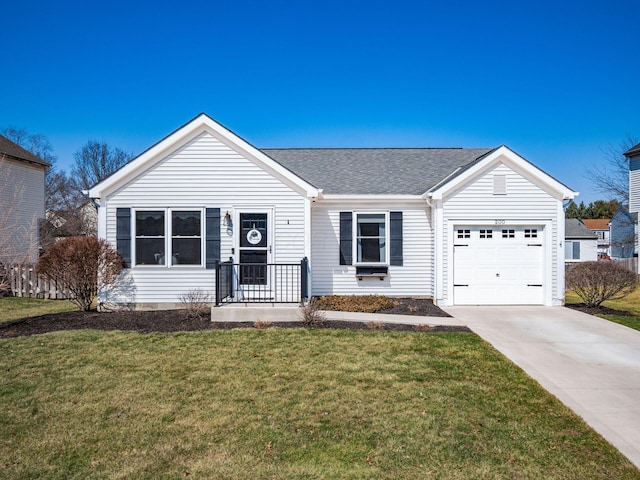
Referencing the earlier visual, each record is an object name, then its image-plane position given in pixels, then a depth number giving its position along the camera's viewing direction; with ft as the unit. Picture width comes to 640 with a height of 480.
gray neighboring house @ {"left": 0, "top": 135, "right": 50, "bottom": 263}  68.28
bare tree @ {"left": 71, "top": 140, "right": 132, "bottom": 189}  137.59
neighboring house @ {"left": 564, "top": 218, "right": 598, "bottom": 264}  118.21
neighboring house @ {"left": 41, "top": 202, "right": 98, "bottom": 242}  107.24
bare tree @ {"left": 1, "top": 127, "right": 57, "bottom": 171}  134.49
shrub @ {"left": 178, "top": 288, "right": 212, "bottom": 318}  31.71
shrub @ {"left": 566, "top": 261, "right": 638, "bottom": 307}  36.06
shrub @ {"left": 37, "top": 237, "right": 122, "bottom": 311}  34.01
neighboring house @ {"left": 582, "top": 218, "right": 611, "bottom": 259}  165.90
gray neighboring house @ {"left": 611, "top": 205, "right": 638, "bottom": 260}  87.67
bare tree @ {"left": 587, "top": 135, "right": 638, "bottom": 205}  90.12
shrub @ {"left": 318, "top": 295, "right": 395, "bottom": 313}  34.27
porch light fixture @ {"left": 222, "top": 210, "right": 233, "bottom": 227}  36.05
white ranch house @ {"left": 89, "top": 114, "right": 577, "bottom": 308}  35.96
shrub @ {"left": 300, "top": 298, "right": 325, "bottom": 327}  29.09
